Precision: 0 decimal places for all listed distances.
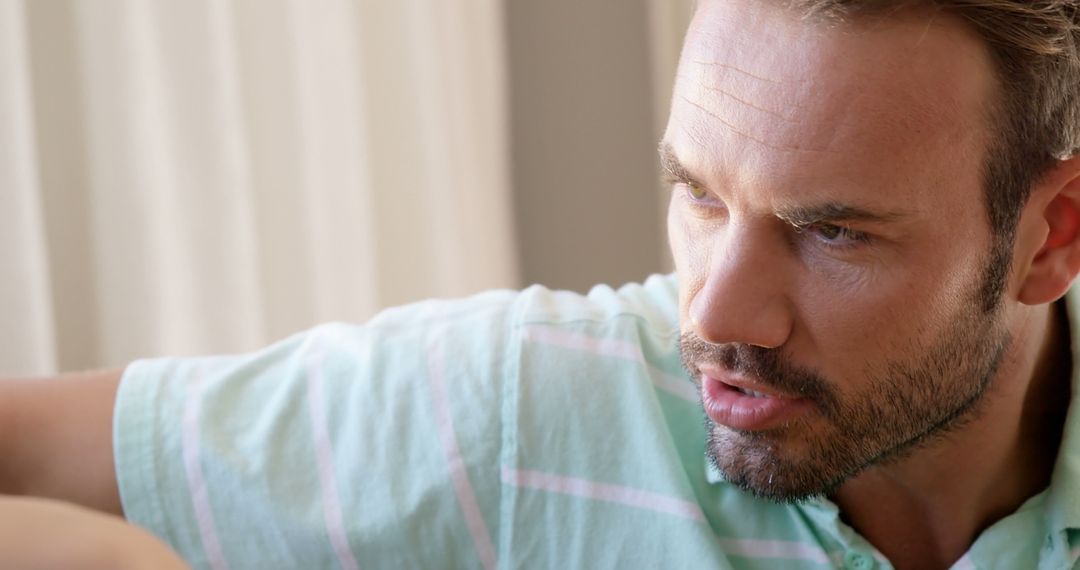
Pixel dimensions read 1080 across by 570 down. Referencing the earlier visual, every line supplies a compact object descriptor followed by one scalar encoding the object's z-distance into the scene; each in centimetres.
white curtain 125
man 103
